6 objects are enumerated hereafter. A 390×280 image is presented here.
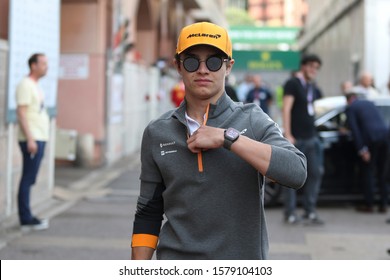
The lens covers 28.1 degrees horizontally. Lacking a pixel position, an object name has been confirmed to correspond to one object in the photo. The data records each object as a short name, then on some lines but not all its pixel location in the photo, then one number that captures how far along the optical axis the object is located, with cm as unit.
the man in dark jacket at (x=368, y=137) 1027
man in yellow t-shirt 824
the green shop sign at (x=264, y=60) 3812
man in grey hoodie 279
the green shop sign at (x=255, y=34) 6162
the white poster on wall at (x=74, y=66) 1538
